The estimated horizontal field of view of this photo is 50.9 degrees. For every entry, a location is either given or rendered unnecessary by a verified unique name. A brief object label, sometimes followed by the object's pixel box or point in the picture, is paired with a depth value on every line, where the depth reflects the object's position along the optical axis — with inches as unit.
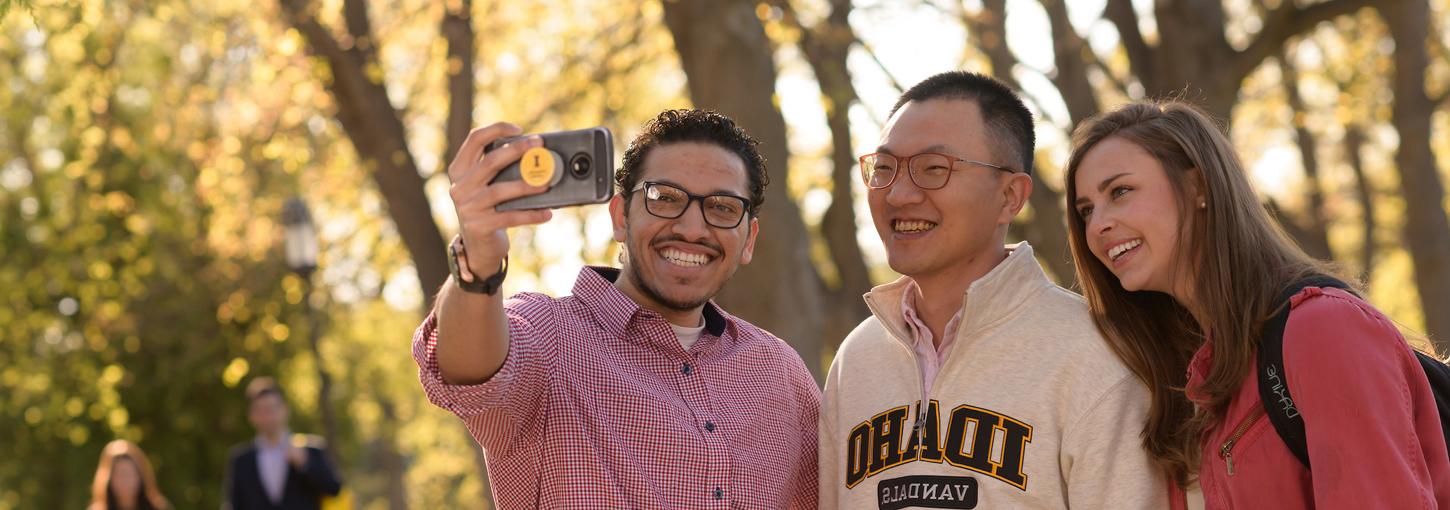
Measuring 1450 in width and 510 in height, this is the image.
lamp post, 568.1
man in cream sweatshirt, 150.9
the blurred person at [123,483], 470.6
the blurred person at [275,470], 426.6
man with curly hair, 141.3
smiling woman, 127.2
